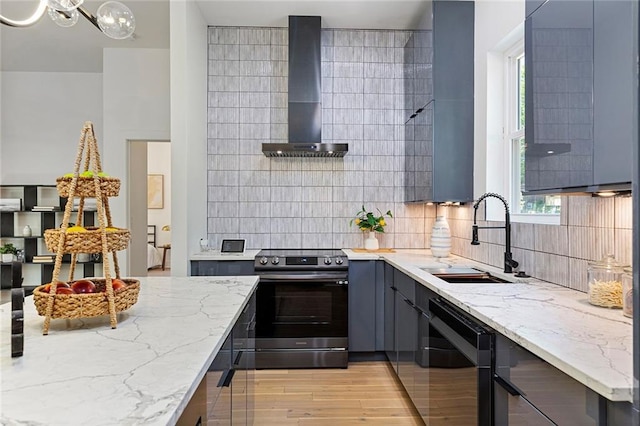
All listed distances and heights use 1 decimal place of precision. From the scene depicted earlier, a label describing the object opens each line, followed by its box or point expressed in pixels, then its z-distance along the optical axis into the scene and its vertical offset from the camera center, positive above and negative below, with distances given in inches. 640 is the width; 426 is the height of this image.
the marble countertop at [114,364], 29.9 -13.8
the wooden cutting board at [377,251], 151.4 -12.9
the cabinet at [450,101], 126.3 +34.0
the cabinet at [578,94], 49.4 +16.2
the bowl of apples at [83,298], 47.8 -9.8
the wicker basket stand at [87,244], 47.8 -3.6
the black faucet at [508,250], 95.4 -7.9
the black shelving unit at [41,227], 210.5 -7.2
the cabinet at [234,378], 50.0 -23.6
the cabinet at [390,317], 128.0 -32.2
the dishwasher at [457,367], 61.0 -25.2
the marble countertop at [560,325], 39.1 -13.9
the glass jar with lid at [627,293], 57.1 -10.4
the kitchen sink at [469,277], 99.9 -14.7
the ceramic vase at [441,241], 127.6 -7.8
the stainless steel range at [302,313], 135.0 -31.6
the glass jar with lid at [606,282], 62.3 -10.0
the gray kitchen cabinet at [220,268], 136.5 -17.4
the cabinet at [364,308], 139.5 -30.6
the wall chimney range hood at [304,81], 149.6 +46.9
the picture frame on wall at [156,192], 366.0 +18.5
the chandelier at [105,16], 79.3 +38.4
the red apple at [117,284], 53.2 -9.0
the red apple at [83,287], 52.1 -9.1
